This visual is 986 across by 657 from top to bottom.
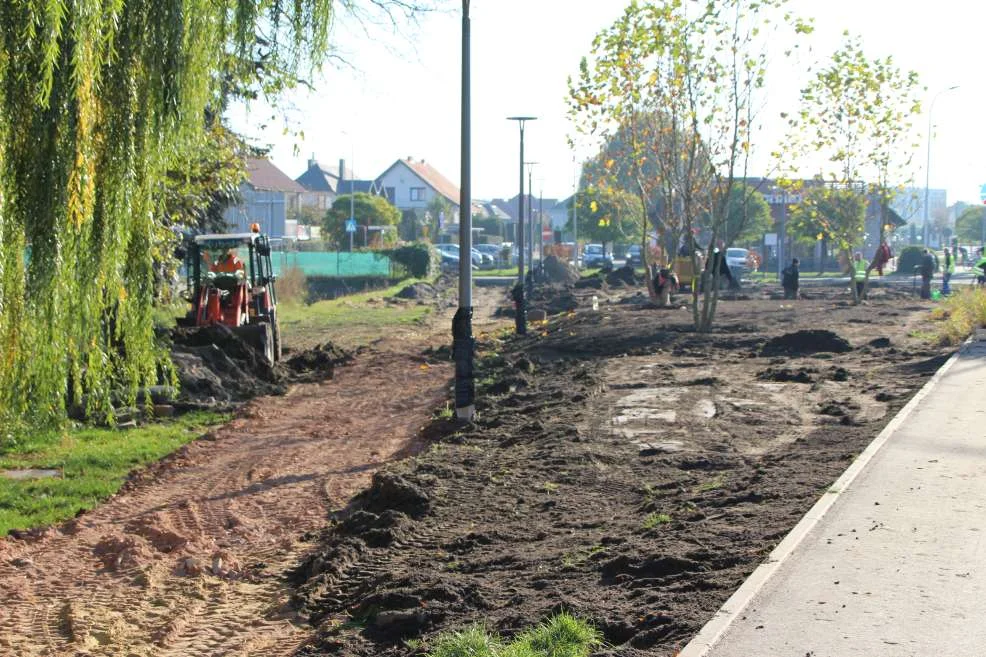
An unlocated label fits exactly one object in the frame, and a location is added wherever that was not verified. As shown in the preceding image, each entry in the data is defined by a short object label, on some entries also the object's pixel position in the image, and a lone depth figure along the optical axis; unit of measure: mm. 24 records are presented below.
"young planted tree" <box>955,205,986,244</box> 108688
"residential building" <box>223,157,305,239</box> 86250
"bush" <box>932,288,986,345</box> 20797
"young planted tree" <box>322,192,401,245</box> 72500
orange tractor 20641
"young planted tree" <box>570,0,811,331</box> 24141
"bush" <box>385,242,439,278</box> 58000
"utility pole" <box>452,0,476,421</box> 14273
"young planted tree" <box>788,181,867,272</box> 35000
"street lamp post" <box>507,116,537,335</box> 28406
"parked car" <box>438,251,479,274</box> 71469
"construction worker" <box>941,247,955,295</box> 40216
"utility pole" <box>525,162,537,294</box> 49572
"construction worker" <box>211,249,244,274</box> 20719
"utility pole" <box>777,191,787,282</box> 60912
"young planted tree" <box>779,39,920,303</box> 31250
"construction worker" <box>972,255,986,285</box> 32800
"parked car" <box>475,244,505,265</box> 82875
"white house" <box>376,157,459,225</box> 119812
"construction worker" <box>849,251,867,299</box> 40562
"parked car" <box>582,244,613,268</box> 76625
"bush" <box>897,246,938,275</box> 62219
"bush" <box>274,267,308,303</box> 42406
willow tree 6348
